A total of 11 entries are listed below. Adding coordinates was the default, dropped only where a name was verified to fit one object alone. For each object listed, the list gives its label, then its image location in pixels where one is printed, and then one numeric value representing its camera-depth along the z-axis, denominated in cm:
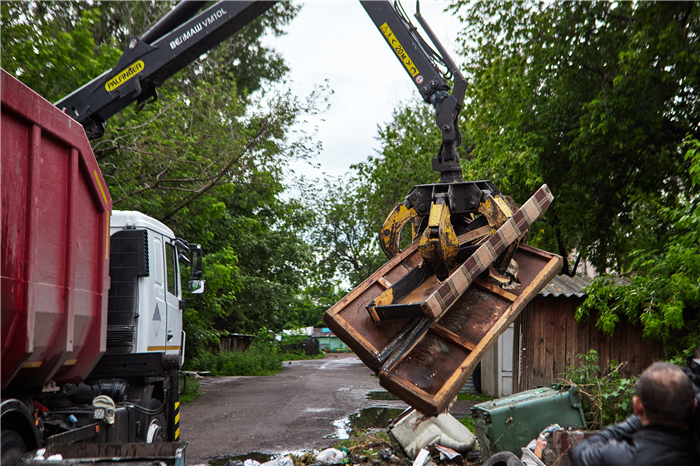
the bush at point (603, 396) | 657
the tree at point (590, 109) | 995
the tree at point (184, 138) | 830
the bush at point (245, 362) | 2275
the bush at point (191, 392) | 1352
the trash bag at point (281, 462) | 602
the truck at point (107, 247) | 318
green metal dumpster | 621
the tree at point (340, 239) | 3375
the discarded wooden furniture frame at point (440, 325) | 394
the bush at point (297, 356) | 4119
